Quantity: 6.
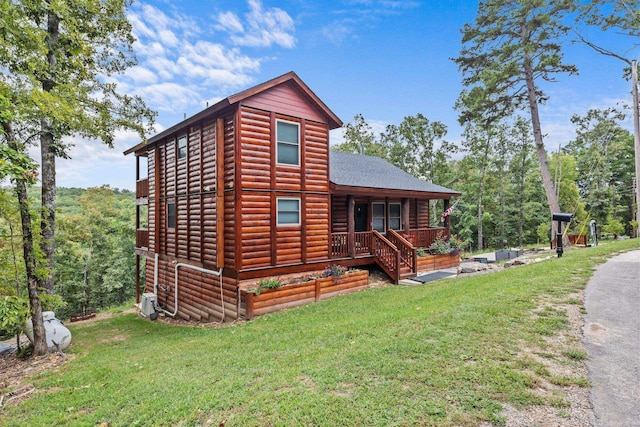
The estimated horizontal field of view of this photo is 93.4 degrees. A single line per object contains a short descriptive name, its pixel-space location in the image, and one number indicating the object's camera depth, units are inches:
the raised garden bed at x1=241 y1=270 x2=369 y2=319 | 327.3
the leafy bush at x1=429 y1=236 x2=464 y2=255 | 538.6
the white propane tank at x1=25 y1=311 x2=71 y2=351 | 277.4
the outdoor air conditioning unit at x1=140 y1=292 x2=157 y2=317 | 496.4
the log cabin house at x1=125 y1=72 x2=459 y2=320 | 351.3
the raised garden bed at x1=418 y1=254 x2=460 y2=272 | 499.5
